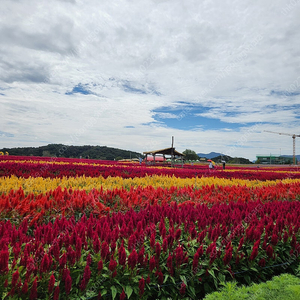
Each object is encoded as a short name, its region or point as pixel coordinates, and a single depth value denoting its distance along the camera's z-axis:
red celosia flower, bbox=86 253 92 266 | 2.36
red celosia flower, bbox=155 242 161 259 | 2.62
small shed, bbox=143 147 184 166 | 26.87
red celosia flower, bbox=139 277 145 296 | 2.31
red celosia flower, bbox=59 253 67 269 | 2.27
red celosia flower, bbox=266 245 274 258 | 3.15
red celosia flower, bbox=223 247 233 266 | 2.81
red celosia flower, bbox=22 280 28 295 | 2.05
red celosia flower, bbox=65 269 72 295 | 2.10
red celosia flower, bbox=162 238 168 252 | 2.77
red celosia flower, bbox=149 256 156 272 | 2.47
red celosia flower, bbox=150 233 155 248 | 2.73
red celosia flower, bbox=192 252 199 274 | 2.62
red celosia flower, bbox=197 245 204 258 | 2.72
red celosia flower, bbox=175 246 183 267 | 2.60
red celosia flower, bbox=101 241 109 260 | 2.48
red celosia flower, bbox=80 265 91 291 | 2.21
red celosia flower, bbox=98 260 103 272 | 2.32
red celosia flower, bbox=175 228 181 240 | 2.97
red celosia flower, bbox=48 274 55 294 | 2.08
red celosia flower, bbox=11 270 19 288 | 2.04
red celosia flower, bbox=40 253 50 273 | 2.19
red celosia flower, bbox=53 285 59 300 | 2.06
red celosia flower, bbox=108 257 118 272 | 2.32
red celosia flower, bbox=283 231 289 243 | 3.51
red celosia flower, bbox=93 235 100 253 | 2.59
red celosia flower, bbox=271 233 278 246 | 3.30
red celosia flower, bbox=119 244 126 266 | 2.39
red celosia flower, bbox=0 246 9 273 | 2.12
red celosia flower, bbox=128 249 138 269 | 2.40
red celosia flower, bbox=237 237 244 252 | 3.02
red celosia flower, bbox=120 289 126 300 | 2.24
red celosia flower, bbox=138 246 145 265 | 2.50
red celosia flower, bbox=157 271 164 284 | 2.50
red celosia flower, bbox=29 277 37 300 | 2.05
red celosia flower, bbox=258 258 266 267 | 3.11
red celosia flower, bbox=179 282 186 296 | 2.55
